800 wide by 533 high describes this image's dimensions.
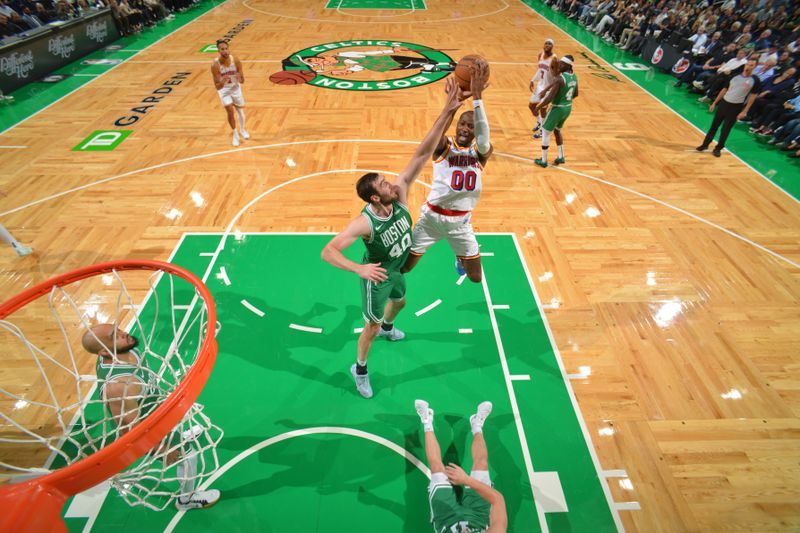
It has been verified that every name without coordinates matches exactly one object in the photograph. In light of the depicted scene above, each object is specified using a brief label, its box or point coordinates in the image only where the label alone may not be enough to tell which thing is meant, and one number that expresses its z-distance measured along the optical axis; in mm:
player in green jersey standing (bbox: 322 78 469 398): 3379
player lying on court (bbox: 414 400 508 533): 3016
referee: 7871
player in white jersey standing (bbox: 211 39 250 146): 7961
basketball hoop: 1921
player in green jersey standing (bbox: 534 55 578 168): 7238
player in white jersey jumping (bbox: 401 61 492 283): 4305
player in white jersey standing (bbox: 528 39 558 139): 8431
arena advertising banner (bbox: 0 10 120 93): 10961
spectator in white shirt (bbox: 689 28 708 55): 12352
